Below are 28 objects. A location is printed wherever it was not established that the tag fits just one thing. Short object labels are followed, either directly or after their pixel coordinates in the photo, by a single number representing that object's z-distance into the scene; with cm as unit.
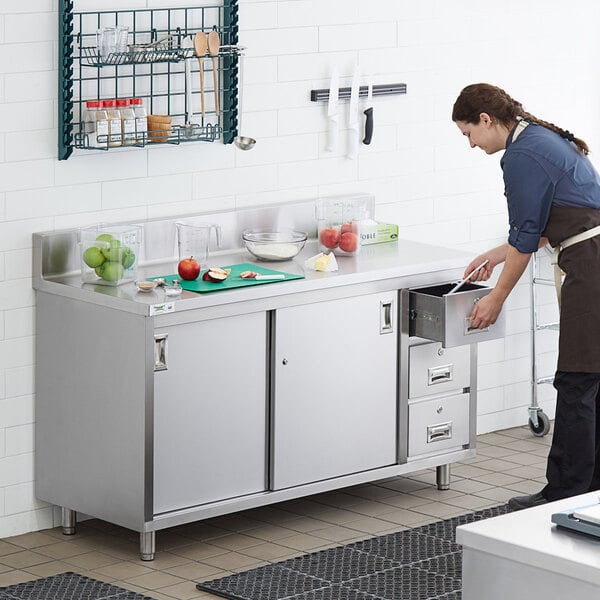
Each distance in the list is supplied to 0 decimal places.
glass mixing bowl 759
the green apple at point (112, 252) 688
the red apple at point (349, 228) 789
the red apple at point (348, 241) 783
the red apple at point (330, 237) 786
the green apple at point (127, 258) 694
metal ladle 765
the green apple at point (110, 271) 689
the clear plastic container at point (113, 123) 700
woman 679
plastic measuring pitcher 743
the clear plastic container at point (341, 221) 786
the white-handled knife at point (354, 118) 824
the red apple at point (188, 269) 699
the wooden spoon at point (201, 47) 730
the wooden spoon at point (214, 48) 736
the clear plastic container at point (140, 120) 713
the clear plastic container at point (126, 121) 709
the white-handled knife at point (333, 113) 815
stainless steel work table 673
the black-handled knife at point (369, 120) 834
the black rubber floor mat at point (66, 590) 634
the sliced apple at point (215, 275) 699
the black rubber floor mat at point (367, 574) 643
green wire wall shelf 700
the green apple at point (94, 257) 689
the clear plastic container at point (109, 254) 689
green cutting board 689
